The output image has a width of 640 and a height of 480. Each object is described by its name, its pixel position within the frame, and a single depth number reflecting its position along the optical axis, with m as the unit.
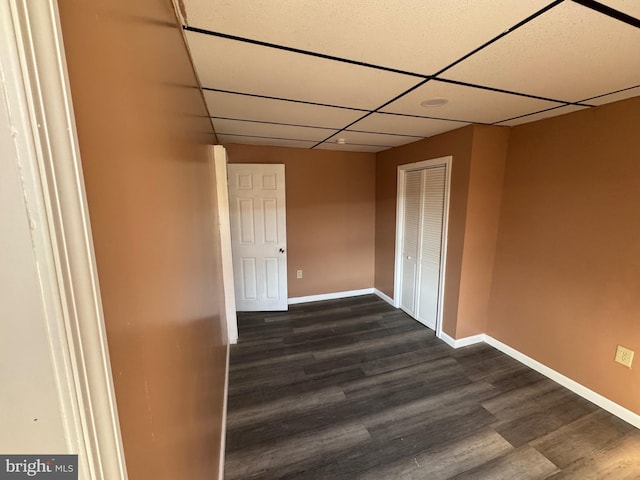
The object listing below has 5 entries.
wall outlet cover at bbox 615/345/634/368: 1.87
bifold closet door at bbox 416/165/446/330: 2.93
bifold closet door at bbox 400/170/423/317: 3.28
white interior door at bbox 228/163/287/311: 3.38
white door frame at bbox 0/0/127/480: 0.27
